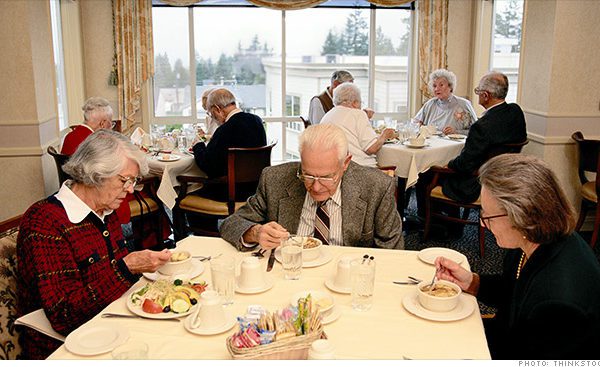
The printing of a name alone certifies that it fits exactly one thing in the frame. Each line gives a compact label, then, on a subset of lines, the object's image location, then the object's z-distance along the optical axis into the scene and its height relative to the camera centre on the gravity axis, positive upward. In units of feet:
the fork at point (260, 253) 7.17 -2.32
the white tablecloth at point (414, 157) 15.16 -2.36
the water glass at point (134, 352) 4.43 -2.22
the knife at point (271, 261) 6.75 -2.31
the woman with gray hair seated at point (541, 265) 4.71 -1.73
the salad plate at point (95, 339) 4.87 -2.38
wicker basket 4.37 -2.14
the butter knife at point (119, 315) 5.56 -2.39
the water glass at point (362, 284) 5.63 -2.12
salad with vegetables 5.60 -2.29
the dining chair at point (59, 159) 12.50 -1.99
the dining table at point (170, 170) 13.85 -2.55
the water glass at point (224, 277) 5.80 -2.12
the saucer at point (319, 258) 6.81 -2.30
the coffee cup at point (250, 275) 6.11 -2.20
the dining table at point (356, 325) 4.92 -2.40
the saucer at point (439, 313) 5.49 -2.36
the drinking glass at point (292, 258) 6.35 -2.10
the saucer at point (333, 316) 5.37 -2.35
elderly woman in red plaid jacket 5.82 -1.92
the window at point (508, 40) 20.88 +1.07
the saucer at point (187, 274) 6.49 -2.34
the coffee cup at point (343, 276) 6.09 -2.20
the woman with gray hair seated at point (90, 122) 13.19 -1.31
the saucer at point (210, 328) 5.17 -2.36
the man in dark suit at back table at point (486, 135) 13.88 -1.59
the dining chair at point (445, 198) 13.87 -3.34
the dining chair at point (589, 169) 14.38 -2.57
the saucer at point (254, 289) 6.06 -2.34
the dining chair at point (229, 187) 13.12 -2.84
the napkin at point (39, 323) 5.81 -2.59
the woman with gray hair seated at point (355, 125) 14.83 -1.45
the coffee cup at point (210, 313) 5.24 -2.23
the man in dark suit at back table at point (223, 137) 13.57 -1.65
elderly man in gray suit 7.42 -1.88
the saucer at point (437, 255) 7.01 -2.31
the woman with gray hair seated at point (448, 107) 18.34 -1.26
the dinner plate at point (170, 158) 14.25 -2.25
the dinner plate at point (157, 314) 5.49 -2.36
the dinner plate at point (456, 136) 16.87 -1.99
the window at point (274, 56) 22.35 +0.48
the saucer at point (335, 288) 6.07 -2.33
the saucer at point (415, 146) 15.52 -2.08
